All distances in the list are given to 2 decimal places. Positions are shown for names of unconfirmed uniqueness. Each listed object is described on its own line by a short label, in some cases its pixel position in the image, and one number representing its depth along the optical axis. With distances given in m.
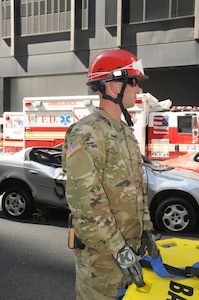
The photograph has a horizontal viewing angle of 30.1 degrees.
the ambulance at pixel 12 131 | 13.97
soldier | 1.75
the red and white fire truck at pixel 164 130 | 11.12
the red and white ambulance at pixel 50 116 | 12.02
